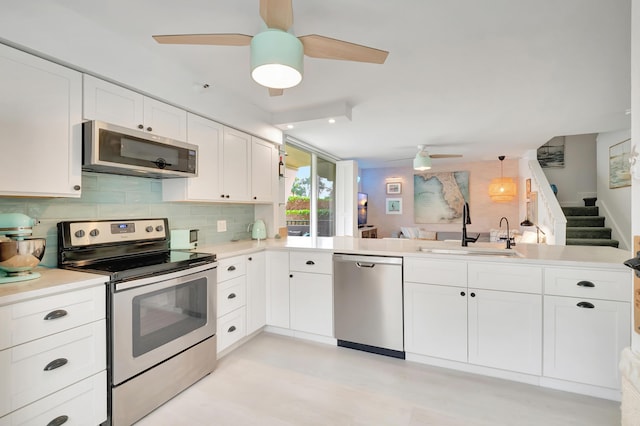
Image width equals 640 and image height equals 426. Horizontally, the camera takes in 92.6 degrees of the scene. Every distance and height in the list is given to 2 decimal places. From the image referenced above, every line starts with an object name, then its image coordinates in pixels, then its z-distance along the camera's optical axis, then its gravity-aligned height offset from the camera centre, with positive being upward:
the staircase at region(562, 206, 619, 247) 4.85 -0.22
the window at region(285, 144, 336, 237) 4.98 +0.38
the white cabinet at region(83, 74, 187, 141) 1.82 +0.70
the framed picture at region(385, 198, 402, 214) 7.65 +0.22
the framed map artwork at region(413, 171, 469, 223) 7.00 +0.44
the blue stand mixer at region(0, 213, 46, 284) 1.43 -0.17
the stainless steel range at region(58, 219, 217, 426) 1.65 -0.58
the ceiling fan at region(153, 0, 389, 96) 1.41 +0.87
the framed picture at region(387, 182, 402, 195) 7.64 +0.67
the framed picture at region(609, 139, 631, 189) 4.59 +0.79
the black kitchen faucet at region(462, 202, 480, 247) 2.74 -0.08
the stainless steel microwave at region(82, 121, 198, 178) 1.77 +0.40
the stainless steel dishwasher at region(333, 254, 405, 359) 2.48 -0.75
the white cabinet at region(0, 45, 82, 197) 1.49 +0.46
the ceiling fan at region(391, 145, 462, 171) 4.76 +0.84
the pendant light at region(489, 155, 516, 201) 6.32 +0.53
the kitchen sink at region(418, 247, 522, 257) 2.41 -0.30
